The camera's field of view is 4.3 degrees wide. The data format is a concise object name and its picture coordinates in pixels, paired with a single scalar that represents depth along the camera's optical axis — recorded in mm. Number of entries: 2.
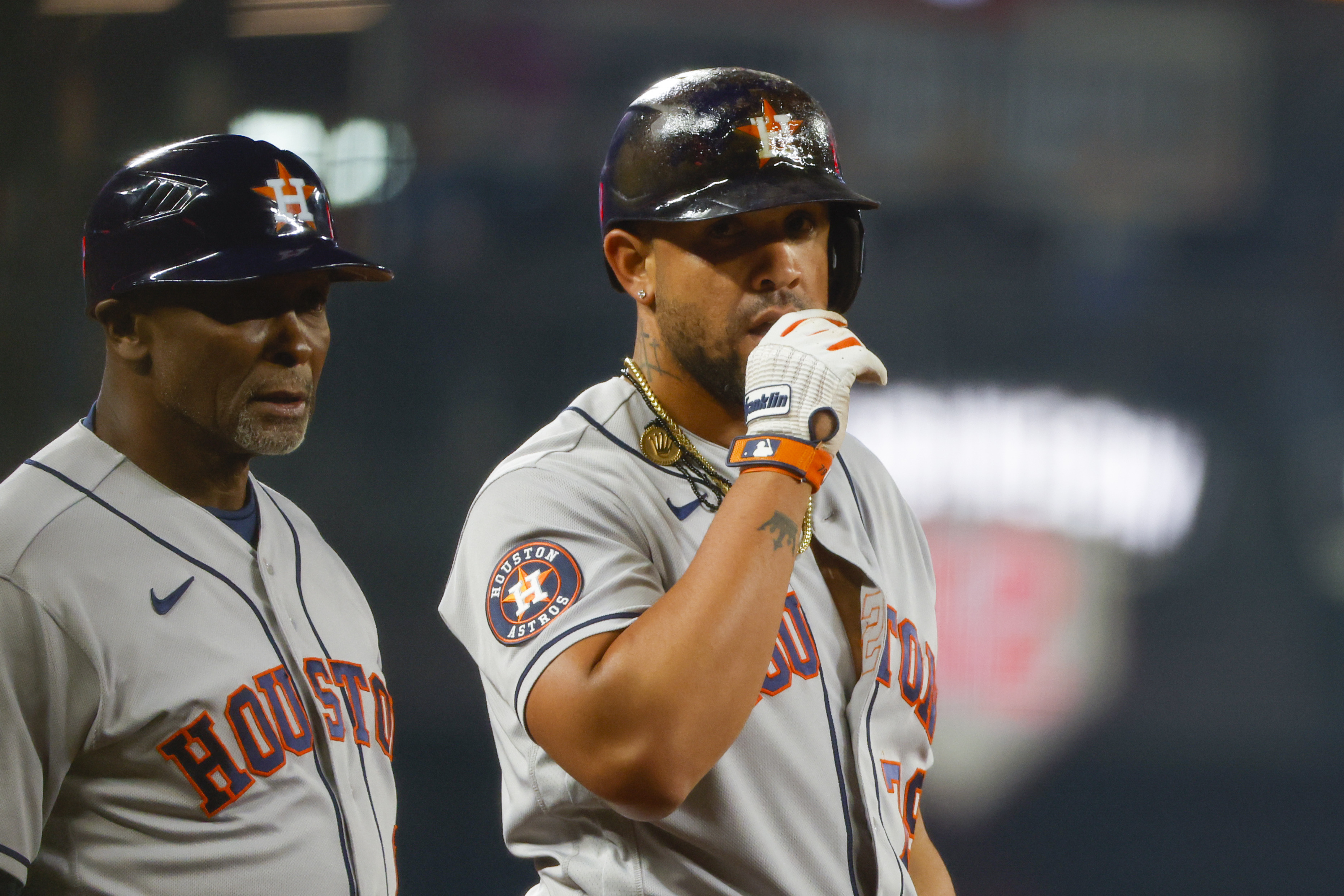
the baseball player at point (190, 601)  15169
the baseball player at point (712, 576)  14995
